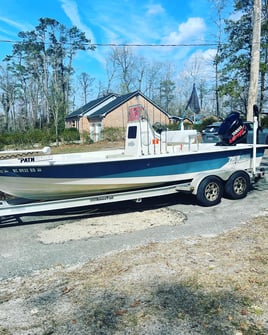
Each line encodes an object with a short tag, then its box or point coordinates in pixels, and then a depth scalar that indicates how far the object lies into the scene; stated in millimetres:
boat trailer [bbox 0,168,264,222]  5000
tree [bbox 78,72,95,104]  50000
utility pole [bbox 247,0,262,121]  9602
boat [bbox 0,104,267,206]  5027
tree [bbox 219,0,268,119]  20266
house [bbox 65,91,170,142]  31062
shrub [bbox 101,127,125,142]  27897
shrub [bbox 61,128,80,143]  26734
